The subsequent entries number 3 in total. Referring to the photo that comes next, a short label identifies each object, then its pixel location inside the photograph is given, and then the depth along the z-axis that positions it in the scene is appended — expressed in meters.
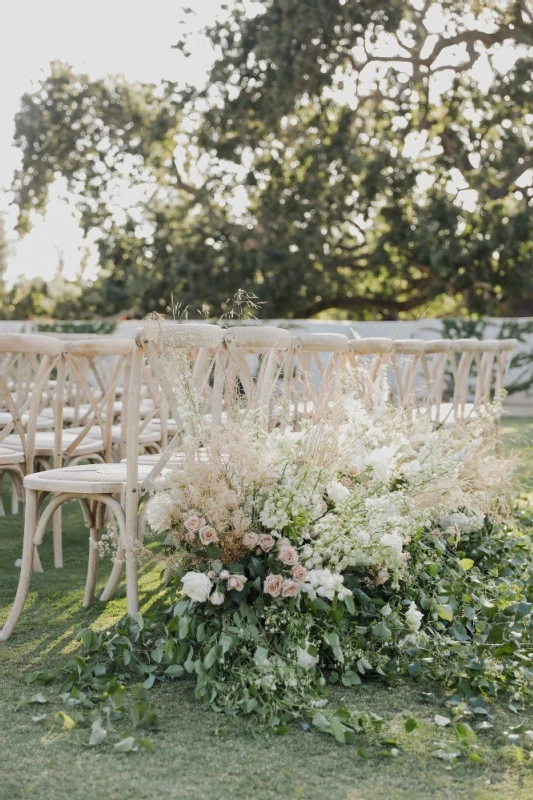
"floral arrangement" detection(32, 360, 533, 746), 2.42
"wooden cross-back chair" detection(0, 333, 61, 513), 3.33
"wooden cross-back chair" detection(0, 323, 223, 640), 2.67
